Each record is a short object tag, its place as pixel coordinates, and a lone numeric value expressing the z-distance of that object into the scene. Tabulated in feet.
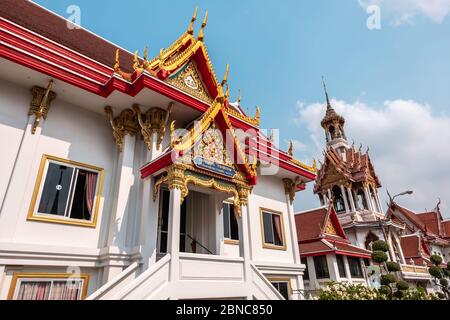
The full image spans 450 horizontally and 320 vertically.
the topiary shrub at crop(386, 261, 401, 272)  59.36
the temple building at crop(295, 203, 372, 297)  55.16
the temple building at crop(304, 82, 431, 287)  90.43
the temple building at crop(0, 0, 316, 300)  18.92
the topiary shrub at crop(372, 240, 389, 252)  57.88
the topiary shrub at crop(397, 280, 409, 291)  55.88
